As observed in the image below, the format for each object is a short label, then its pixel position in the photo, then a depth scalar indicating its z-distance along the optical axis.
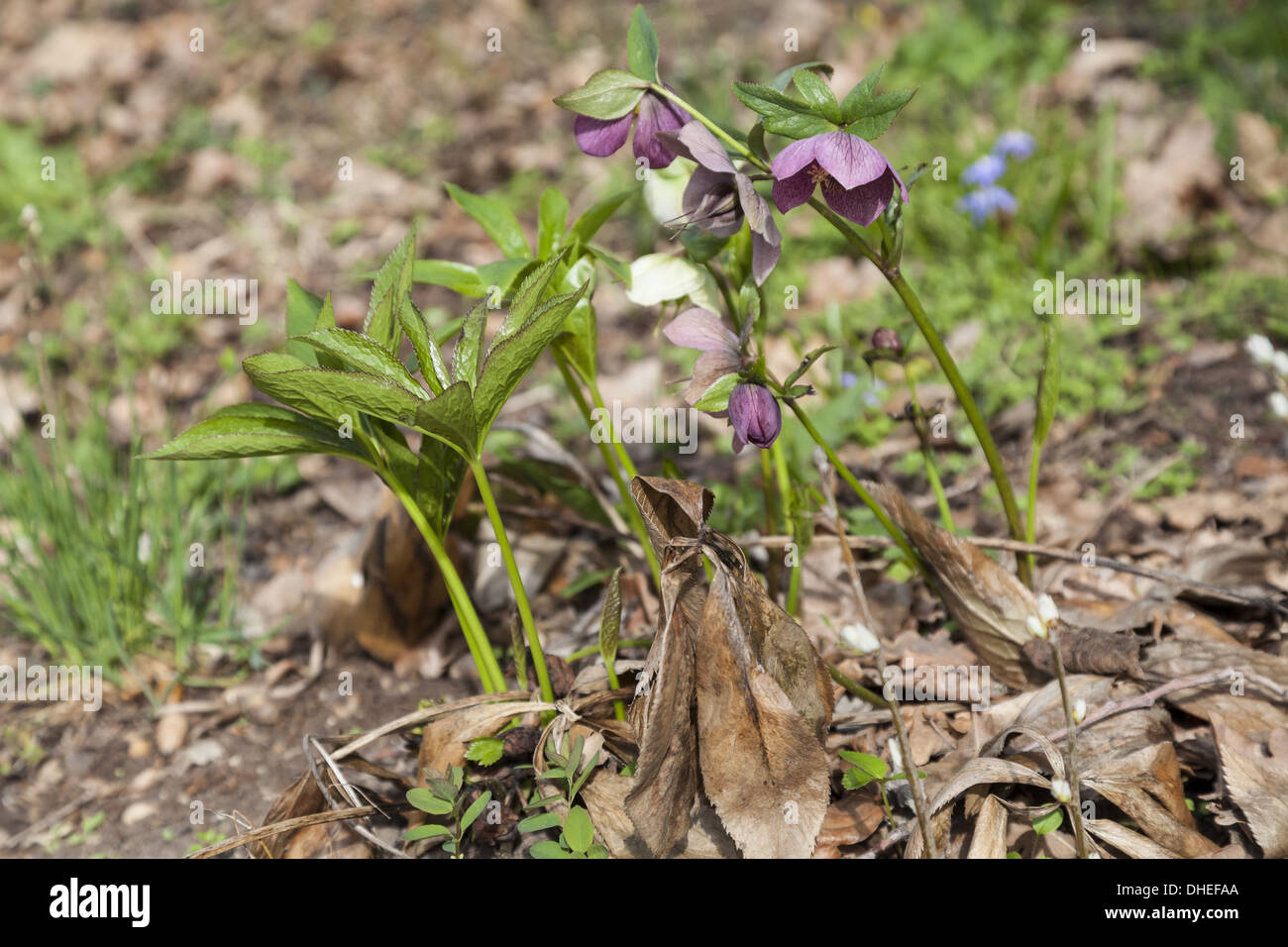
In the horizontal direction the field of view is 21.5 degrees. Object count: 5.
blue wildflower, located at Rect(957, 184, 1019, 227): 1.75
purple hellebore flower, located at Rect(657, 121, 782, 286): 1.25
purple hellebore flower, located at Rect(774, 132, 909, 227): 1.23
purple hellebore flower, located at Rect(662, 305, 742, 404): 1.27
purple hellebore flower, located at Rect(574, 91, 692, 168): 1.28
